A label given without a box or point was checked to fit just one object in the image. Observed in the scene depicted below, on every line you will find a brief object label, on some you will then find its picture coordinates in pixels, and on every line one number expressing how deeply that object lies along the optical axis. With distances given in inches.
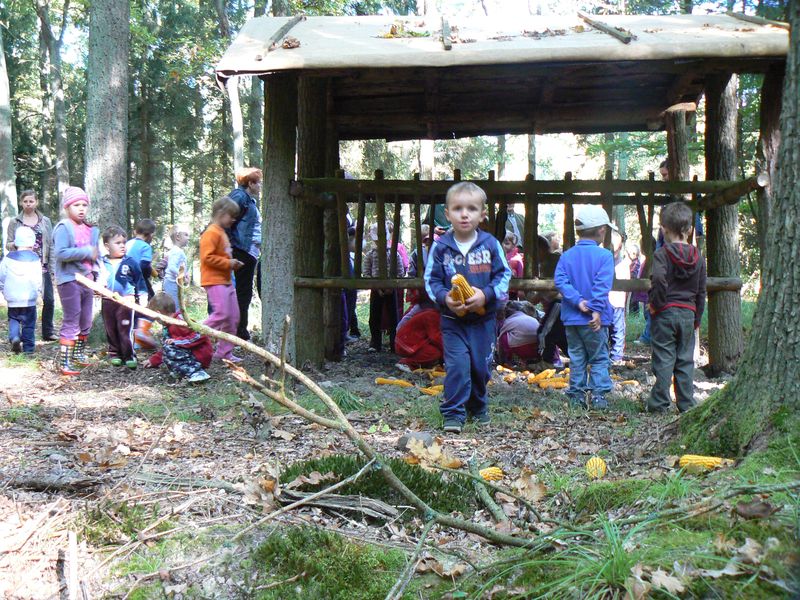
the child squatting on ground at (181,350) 295.7
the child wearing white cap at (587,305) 249.8
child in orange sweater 306.2
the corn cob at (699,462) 125.6
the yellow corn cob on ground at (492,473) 150.3
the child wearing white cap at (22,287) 372.2
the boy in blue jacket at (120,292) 339.9
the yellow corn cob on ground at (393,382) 286.8
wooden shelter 255.9
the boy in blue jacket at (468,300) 214.2
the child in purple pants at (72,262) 328.5
